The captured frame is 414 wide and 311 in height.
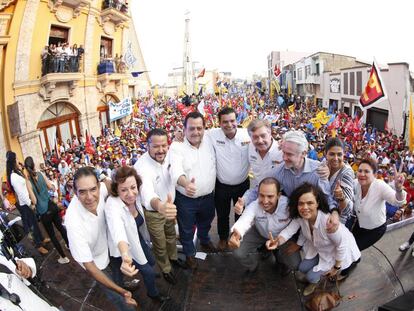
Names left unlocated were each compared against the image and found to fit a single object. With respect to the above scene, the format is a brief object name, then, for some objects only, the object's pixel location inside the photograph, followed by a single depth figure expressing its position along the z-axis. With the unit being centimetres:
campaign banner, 1499
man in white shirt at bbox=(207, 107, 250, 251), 352
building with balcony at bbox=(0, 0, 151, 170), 1002
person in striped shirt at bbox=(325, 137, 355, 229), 305
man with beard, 307
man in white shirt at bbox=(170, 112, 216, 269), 333
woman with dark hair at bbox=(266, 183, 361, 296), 276
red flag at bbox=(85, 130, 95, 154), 1139
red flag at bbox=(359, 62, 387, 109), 709
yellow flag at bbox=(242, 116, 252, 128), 1258
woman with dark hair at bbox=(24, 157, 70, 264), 408
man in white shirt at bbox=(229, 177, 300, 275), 288
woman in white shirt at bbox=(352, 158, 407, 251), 299
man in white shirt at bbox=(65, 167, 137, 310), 248
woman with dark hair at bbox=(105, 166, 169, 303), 259
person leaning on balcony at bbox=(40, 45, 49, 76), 1126
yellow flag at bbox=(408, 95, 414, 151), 689
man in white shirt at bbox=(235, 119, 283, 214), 326
